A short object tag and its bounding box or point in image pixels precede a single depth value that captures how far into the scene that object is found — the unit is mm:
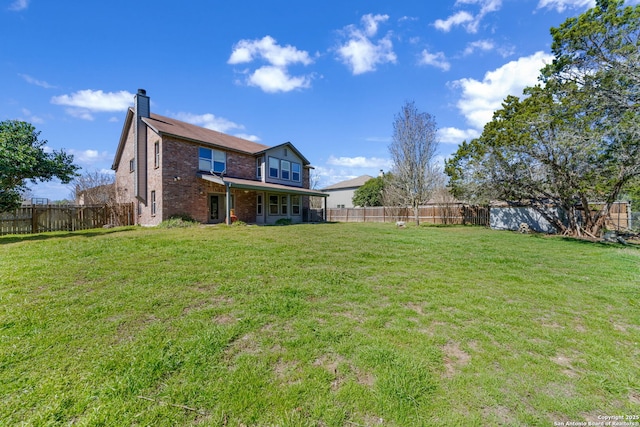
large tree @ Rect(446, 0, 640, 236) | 9781
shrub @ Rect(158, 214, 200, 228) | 13555
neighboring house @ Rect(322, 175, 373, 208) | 39844
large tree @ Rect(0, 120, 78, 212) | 10859
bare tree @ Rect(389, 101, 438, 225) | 21562
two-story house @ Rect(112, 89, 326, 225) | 14609
